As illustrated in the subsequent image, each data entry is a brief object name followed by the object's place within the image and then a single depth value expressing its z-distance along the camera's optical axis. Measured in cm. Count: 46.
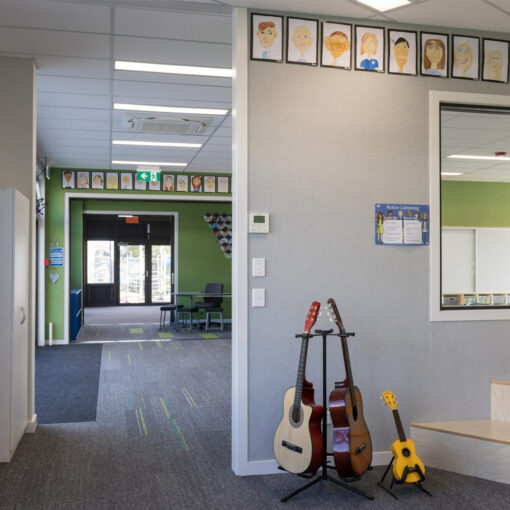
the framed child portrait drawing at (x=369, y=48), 372
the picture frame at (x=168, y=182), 991
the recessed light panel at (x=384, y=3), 343
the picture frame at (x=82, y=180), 941
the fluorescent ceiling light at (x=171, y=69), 464
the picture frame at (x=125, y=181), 972
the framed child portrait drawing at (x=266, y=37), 356
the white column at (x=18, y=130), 443
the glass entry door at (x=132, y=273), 1590
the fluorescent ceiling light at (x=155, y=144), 741
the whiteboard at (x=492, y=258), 517
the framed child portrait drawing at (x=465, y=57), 386
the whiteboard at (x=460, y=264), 416
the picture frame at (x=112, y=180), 965
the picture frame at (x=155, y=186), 982
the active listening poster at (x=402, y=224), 377
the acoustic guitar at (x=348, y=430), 311
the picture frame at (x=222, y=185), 1018
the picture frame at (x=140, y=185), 975
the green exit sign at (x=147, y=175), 895
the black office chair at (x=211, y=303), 1076
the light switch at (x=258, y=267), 357
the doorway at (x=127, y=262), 1587
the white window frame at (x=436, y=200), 382
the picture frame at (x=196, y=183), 1004
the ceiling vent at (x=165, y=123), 616
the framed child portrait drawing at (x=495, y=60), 390
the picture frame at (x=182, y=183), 998
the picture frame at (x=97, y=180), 953
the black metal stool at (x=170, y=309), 1103
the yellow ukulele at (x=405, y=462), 325
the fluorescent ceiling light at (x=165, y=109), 577
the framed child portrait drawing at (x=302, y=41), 363
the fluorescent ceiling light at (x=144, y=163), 889
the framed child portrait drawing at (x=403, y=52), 377
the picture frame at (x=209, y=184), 1012
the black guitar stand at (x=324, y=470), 318
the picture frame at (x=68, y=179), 934
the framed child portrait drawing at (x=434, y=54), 381
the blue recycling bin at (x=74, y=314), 932
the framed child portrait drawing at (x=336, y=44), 368
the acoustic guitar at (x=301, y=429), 310
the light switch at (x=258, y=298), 356
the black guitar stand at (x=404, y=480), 324
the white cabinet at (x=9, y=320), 374
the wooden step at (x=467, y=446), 344
